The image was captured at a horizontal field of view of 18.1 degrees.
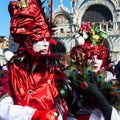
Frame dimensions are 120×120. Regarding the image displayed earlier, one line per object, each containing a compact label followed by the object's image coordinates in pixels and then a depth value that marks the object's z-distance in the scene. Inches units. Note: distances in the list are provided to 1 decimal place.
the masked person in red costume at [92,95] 115.9
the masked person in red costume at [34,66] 110.0
